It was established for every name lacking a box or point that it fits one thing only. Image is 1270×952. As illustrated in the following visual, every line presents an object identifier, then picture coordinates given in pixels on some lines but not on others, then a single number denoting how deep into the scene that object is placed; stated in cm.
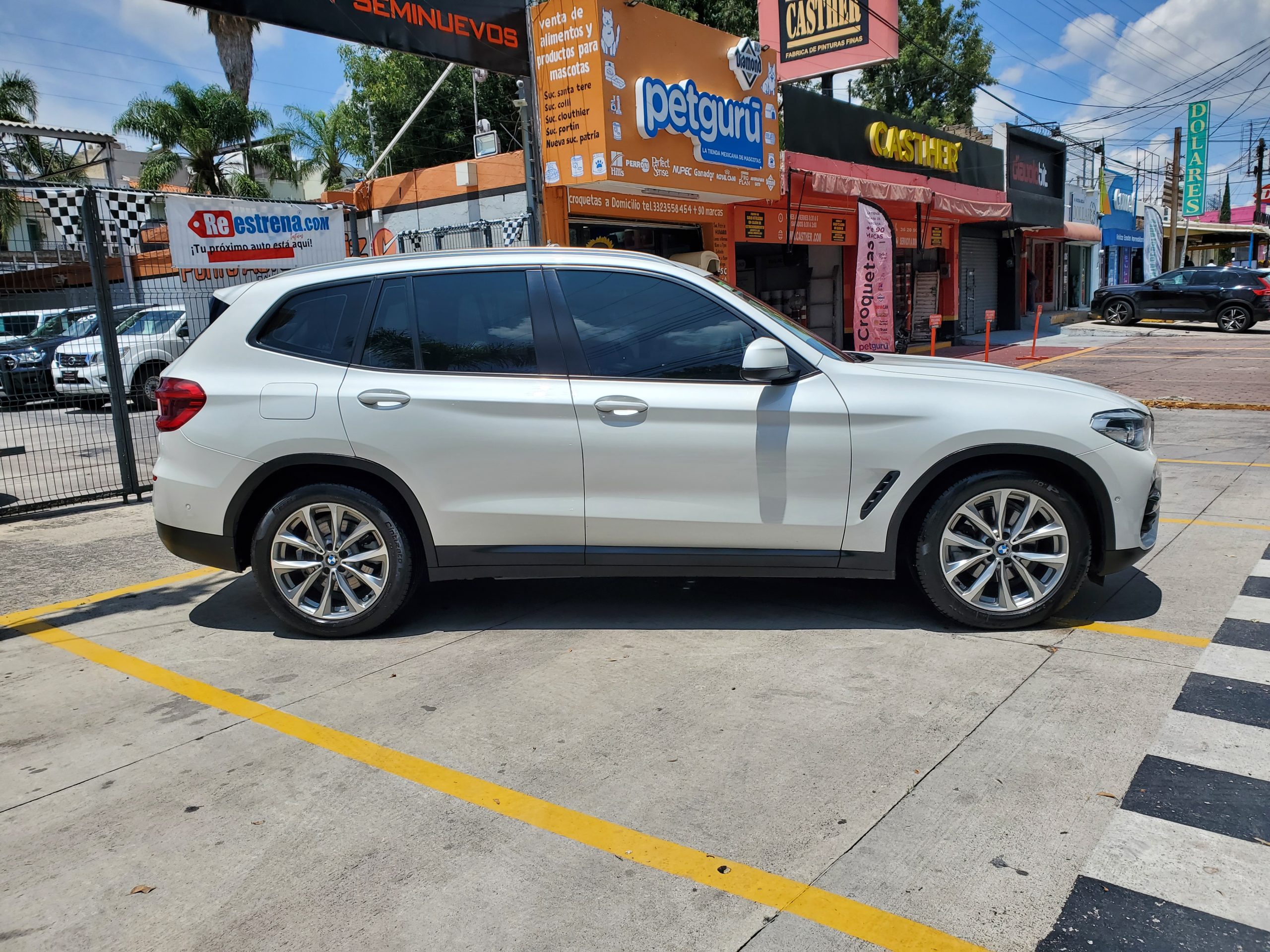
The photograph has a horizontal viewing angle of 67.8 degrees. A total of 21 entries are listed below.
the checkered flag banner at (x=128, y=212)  841
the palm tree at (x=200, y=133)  2847
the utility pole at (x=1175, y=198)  4112
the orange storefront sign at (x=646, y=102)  1271
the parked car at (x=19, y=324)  811
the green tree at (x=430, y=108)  2798
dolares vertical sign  4197
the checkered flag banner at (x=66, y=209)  786
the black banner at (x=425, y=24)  912
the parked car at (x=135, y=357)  838
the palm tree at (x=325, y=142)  3138
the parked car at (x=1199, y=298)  2583
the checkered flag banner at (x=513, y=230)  1376
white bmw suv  443
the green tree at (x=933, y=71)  3669
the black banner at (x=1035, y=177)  2761
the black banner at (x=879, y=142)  1838
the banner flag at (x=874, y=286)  1708
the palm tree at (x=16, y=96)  3048
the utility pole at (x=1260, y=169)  6359
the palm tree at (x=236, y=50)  3122
